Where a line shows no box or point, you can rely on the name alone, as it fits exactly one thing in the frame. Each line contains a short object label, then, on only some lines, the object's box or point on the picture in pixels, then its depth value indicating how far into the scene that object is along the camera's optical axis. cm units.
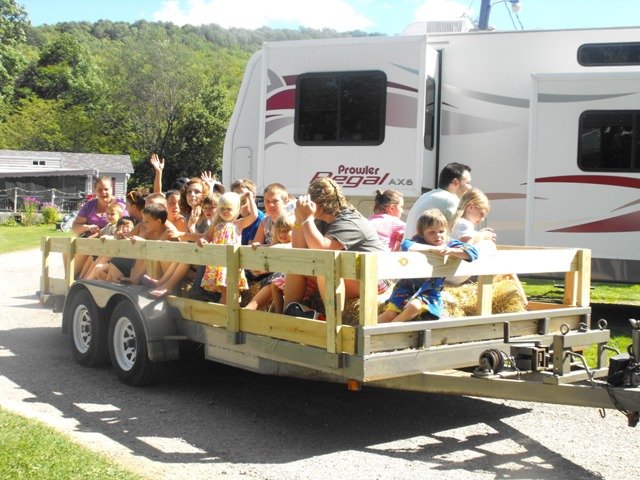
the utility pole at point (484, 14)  1417
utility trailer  502
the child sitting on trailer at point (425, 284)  547
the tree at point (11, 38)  5204
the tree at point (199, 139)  6425
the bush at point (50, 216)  3616
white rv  1027
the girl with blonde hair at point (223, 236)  669
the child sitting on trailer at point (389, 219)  721
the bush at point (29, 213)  3584
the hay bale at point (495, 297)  619
